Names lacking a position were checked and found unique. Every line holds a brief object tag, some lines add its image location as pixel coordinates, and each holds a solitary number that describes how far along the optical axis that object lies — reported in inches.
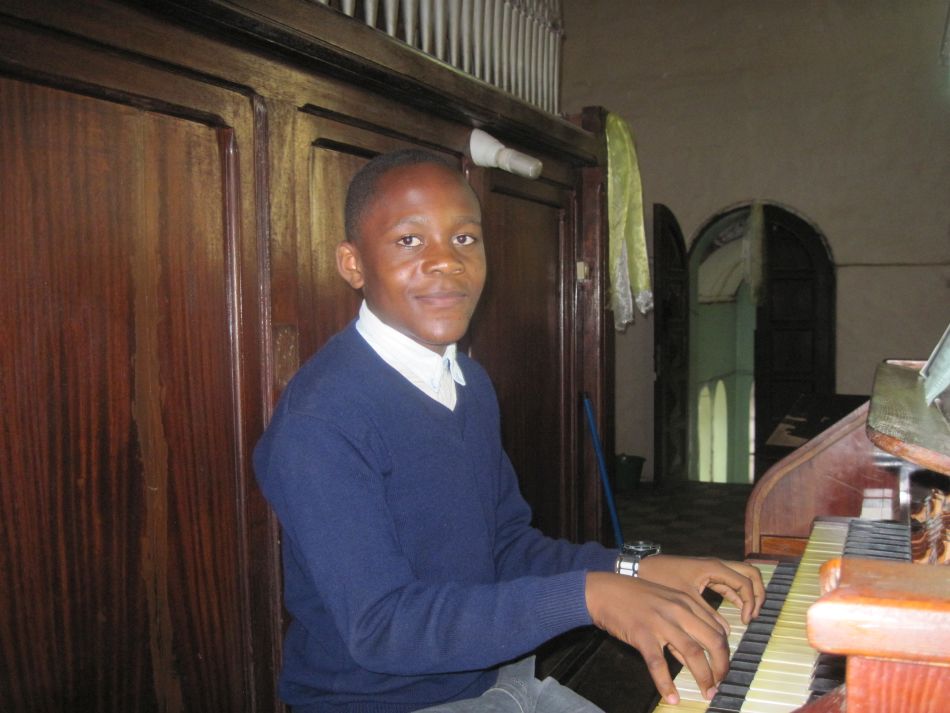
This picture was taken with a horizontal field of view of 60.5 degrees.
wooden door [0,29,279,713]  58.3
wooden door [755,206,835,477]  267.4
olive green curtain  161.3
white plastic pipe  114.6
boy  42.0
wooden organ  25.1
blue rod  152.9
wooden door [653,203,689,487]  255.6
